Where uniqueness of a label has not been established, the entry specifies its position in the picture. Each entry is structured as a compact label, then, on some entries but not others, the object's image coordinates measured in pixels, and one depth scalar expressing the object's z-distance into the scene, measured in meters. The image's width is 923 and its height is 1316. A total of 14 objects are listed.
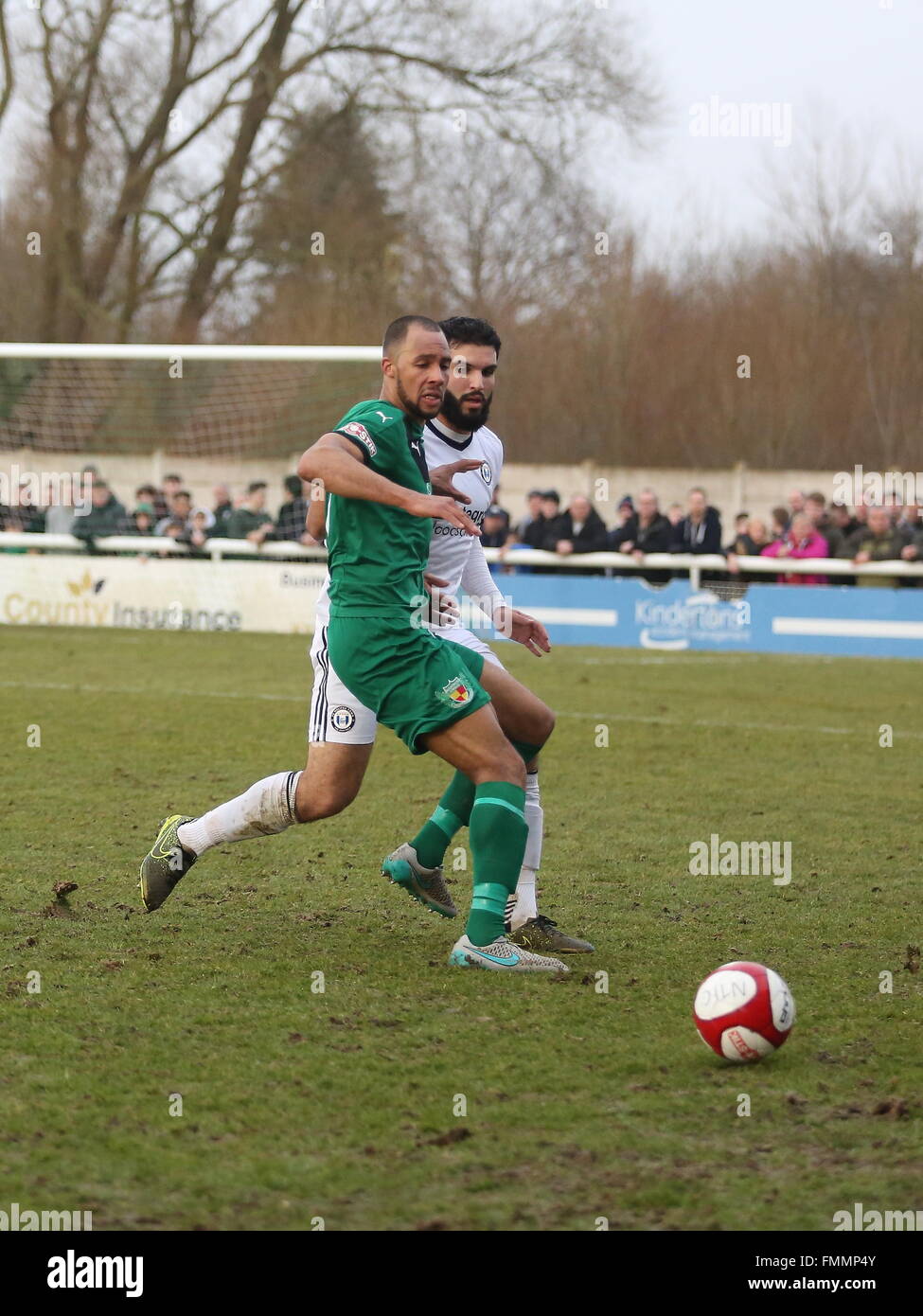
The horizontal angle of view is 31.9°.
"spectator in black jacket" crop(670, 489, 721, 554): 17.97
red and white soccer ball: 4.13
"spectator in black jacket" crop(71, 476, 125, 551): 19.05
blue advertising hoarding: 16.94
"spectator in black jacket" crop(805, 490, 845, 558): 17.67
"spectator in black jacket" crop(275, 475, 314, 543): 18.88
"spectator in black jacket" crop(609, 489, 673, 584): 18.14
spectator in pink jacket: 17.55
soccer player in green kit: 5.00
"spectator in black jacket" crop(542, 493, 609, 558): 18.34
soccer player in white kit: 5.24
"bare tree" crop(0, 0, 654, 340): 27.73
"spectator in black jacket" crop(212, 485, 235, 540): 19.14
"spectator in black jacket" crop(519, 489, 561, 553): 18.86
